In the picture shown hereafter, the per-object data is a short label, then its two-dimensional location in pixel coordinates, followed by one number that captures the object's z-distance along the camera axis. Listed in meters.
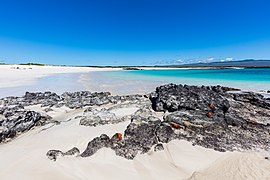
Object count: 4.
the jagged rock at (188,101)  4.60
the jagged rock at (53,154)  2.56
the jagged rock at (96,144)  2.74
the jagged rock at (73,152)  2.71
